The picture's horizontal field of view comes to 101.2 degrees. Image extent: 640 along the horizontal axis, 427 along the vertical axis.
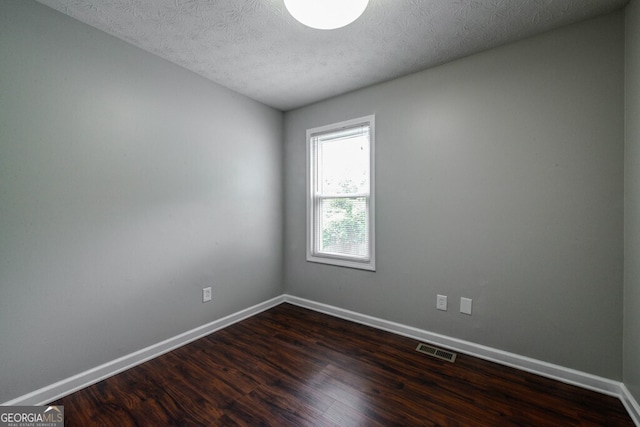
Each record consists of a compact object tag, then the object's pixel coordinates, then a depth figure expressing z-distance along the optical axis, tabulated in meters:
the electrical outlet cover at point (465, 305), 2.20
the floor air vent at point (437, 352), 2.13
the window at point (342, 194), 2.79
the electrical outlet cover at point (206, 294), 2.55
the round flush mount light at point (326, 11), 1.38
